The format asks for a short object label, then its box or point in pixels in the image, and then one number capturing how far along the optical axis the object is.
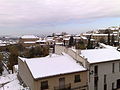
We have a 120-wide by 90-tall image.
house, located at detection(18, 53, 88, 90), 10.97
